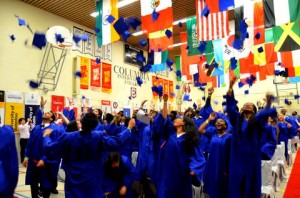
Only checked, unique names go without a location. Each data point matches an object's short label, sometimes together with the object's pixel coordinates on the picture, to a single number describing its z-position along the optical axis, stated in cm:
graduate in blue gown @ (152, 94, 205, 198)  371
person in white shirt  1122
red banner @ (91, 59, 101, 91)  1503
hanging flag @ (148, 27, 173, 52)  1036
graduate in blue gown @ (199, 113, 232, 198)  413
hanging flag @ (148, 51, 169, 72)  1232
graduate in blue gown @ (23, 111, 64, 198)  524
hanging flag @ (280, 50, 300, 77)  1139
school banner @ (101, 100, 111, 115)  1544
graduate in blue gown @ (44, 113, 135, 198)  333
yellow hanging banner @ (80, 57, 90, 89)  1440
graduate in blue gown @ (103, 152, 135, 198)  423
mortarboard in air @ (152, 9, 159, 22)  908
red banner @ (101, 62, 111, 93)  1567
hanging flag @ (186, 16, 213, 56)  1188
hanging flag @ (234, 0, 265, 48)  1002
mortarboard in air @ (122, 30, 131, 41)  709
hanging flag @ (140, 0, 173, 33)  900
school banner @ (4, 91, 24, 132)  1142
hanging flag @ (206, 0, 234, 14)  862
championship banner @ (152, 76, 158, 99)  1929
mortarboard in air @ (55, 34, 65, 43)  1085
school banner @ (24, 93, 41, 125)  1208
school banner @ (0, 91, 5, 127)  1115
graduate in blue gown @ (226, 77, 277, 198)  372
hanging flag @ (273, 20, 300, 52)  1016
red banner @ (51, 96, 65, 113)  1312
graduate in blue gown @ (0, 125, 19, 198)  284
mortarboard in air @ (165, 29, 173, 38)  960
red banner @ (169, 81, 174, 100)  2092
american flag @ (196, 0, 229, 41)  1006
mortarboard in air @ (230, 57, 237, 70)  1166
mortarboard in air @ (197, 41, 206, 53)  1183
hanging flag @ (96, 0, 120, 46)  997
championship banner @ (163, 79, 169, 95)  2040
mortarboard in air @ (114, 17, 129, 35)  768
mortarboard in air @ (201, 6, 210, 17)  941
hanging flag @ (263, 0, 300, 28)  865
